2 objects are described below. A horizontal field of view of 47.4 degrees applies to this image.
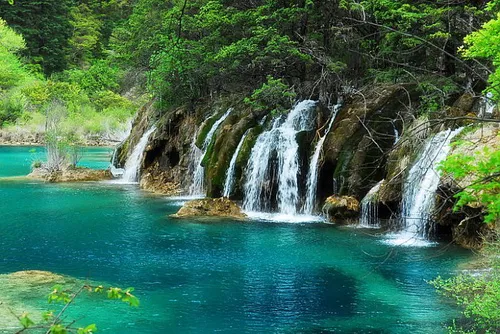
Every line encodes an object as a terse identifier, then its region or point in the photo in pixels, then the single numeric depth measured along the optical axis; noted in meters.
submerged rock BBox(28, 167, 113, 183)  29.95
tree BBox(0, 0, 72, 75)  64.06
